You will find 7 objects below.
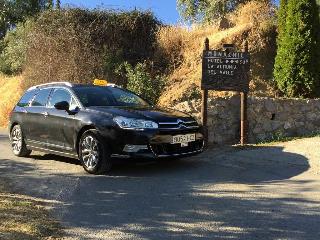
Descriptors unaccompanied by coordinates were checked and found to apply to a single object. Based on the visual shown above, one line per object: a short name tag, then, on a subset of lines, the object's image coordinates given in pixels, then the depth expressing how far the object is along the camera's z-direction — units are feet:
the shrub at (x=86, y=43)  40.15
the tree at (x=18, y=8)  79.40
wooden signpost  25.49
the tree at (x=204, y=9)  50.83
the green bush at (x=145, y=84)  33.33
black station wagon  18.79
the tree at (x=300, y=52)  30.32
